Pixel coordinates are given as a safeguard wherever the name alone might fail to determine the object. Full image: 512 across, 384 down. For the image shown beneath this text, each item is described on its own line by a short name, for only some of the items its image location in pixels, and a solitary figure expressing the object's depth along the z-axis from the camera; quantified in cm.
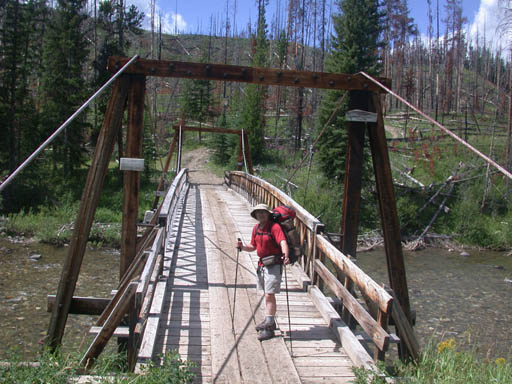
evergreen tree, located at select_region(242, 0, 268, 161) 3803
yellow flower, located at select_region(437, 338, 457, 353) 492
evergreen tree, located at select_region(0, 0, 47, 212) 2466
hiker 476
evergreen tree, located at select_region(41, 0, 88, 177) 2825
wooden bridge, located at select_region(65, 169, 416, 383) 401
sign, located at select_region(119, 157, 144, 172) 602
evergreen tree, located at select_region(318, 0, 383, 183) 2378
